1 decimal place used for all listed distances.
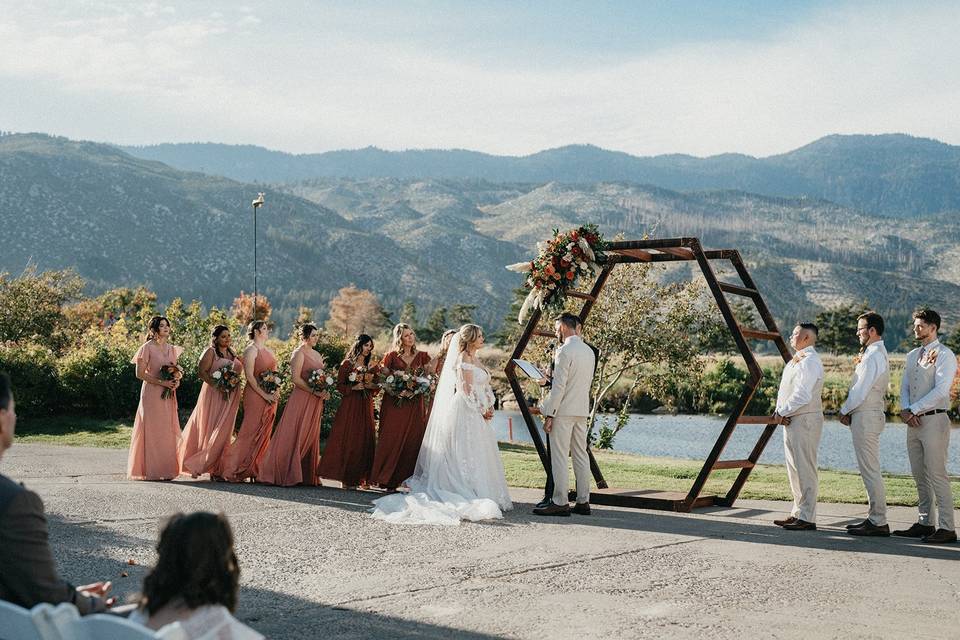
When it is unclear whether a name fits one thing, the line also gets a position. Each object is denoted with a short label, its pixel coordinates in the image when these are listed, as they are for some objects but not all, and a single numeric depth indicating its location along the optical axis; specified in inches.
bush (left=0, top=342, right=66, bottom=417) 892.0
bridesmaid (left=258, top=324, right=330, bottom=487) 506.3
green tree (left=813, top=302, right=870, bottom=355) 2898.6
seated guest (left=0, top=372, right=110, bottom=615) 141.2
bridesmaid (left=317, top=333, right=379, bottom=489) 513.0
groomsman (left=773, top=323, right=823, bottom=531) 414.3
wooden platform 466.3
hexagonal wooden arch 458.0
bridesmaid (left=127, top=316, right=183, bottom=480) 506.0
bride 448.8
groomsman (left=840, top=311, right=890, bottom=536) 401.1
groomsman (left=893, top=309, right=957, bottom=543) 384.8
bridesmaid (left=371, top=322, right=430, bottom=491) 506.0
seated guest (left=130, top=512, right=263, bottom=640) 133.6
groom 439.6
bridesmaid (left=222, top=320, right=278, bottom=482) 510.3
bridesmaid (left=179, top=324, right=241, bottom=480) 510.6
